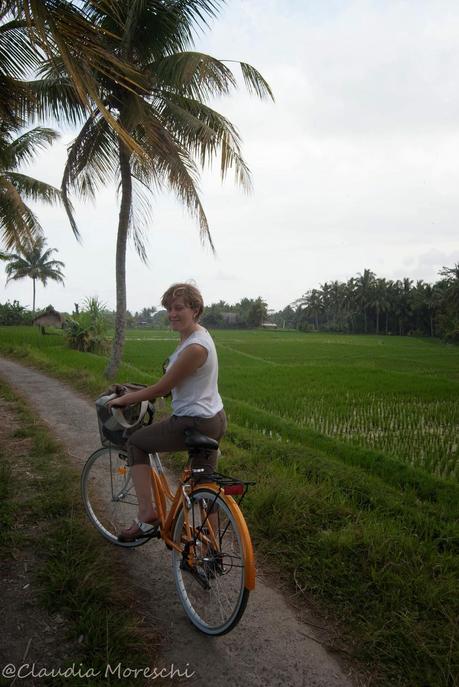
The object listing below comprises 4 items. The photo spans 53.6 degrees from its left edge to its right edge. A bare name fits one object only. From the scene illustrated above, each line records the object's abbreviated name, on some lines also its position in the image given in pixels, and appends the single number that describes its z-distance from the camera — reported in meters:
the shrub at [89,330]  14.91
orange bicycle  1.85
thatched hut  25.14
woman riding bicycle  2.04
